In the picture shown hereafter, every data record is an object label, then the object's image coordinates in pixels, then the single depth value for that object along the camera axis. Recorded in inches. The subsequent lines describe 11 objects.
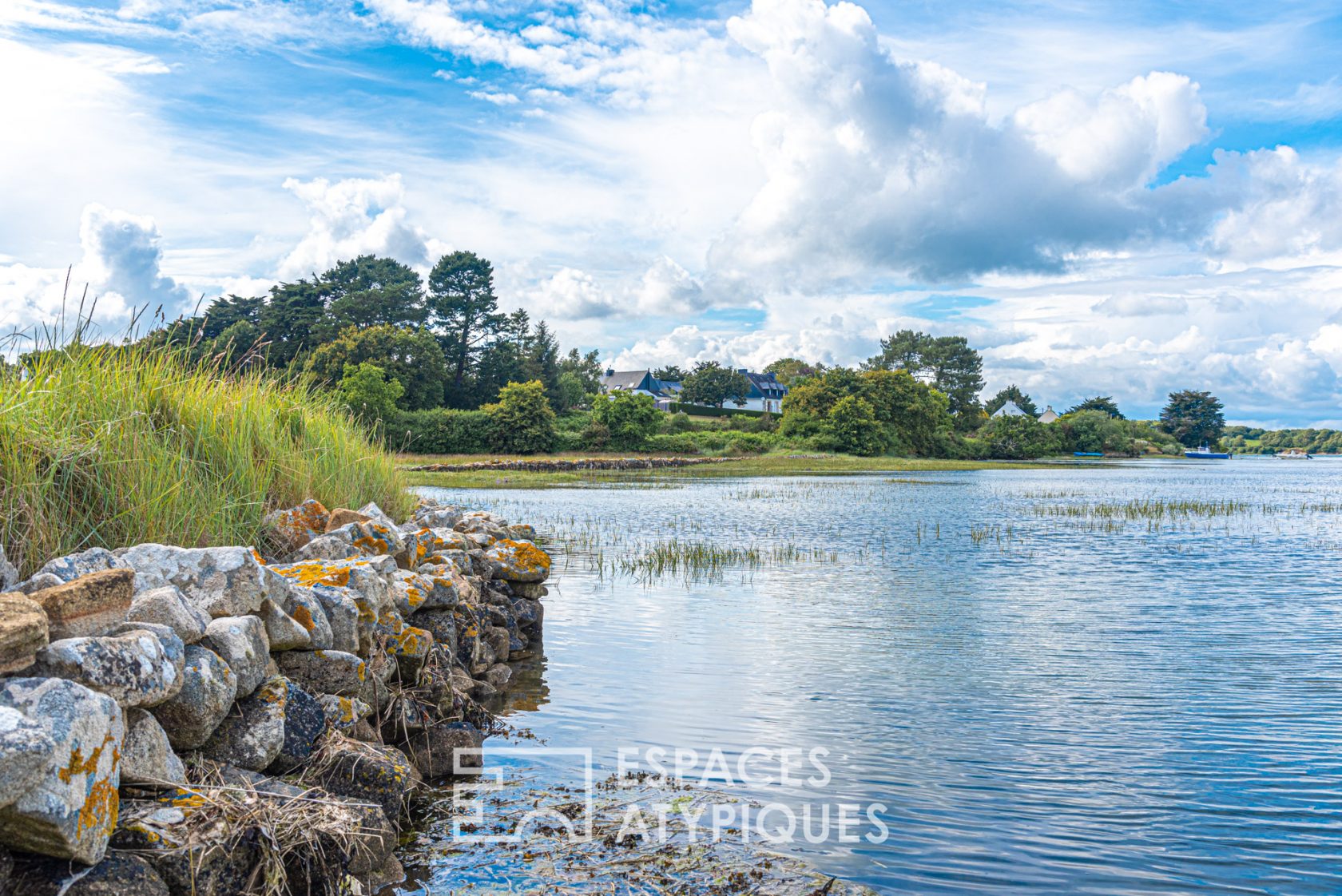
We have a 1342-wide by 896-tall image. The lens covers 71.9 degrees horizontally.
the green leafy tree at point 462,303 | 3865.7
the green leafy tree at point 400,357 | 3038.9
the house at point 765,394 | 5748.0
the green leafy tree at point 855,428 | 3764.8
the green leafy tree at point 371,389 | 2736.2
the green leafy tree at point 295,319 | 3361.2
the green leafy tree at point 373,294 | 3548.2
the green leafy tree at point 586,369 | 5493.1
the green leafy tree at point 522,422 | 3097.9
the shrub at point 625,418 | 3393.2
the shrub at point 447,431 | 2979.8
